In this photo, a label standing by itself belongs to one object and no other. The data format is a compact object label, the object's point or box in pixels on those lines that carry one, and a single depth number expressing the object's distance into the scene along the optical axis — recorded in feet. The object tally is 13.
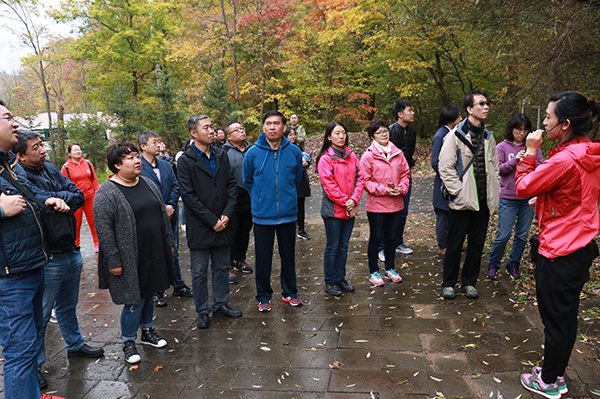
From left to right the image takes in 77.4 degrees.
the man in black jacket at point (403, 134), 18.84
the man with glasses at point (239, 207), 17.85
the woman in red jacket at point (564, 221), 8.48
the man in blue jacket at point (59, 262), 10.22
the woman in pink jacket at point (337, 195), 14.76
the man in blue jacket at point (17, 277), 8.11
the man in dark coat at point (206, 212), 13.21
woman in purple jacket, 15.30
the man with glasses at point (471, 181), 13.53
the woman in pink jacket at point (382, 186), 15.56
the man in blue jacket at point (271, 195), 13.79
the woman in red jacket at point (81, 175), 20.74
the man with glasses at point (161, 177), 15.49
